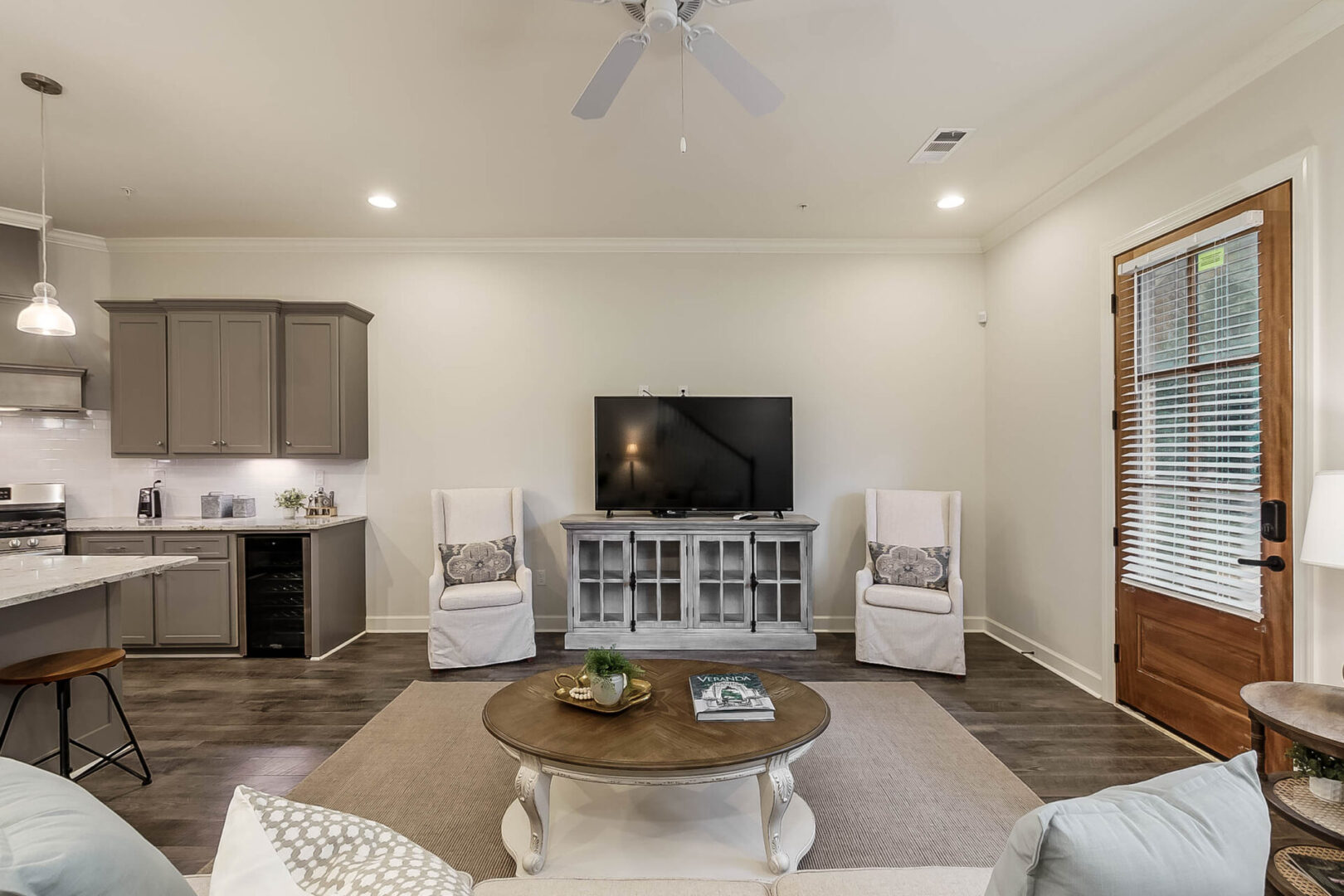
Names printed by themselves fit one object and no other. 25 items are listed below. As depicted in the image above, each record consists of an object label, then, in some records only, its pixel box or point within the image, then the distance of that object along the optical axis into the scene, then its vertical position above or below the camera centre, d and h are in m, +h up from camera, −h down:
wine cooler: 4.25 -0.97
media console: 4.34 -0.94
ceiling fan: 2.00 +1.29
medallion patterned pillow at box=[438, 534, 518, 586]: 4.21 -0.76
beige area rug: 2.14 -1.35
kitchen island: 2.33 -0.70
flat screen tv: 4.60 -0.06
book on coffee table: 2.15 -0.89
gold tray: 2.21 -0.89
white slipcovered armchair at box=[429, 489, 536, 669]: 3.95 -1.03
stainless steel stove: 4.05 -0.45
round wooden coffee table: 1.88 -0.93
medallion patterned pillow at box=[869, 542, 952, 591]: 4.07 -0.79
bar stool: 2.23 -0.80
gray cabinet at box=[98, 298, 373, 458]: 4.45 +0.50
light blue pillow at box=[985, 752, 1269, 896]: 0.74 -0.48
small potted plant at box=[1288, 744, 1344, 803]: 1.79 -0.94
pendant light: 2.70 +0.60
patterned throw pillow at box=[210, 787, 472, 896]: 0.87 -0.60
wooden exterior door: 2.49 -0.10
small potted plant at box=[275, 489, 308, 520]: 4.64 -0.38
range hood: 4.14 +0.64
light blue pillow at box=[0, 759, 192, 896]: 0.67 -0.45
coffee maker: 4.62 -0.40
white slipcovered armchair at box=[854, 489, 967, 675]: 3.84 -0.97
